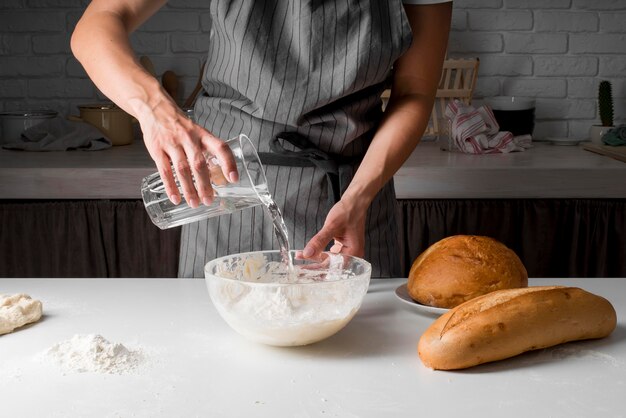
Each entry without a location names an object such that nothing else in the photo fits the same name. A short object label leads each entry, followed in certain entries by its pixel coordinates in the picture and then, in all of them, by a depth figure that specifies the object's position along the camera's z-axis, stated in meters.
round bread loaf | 0.96
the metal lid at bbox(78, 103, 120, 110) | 2.55
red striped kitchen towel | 2.36
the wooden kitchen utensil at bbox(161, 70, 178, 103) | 2.68
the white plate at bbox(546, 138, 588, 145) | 2.65
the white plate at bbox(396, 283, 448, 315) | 0.96
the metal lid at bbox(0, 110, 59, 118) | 2.49
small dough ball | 0.94
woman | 1.24
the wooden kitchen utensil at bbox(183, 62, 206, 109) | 2.67
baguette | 0.80
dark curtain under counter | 2.15
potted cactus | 2.57
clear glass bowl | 0.85
